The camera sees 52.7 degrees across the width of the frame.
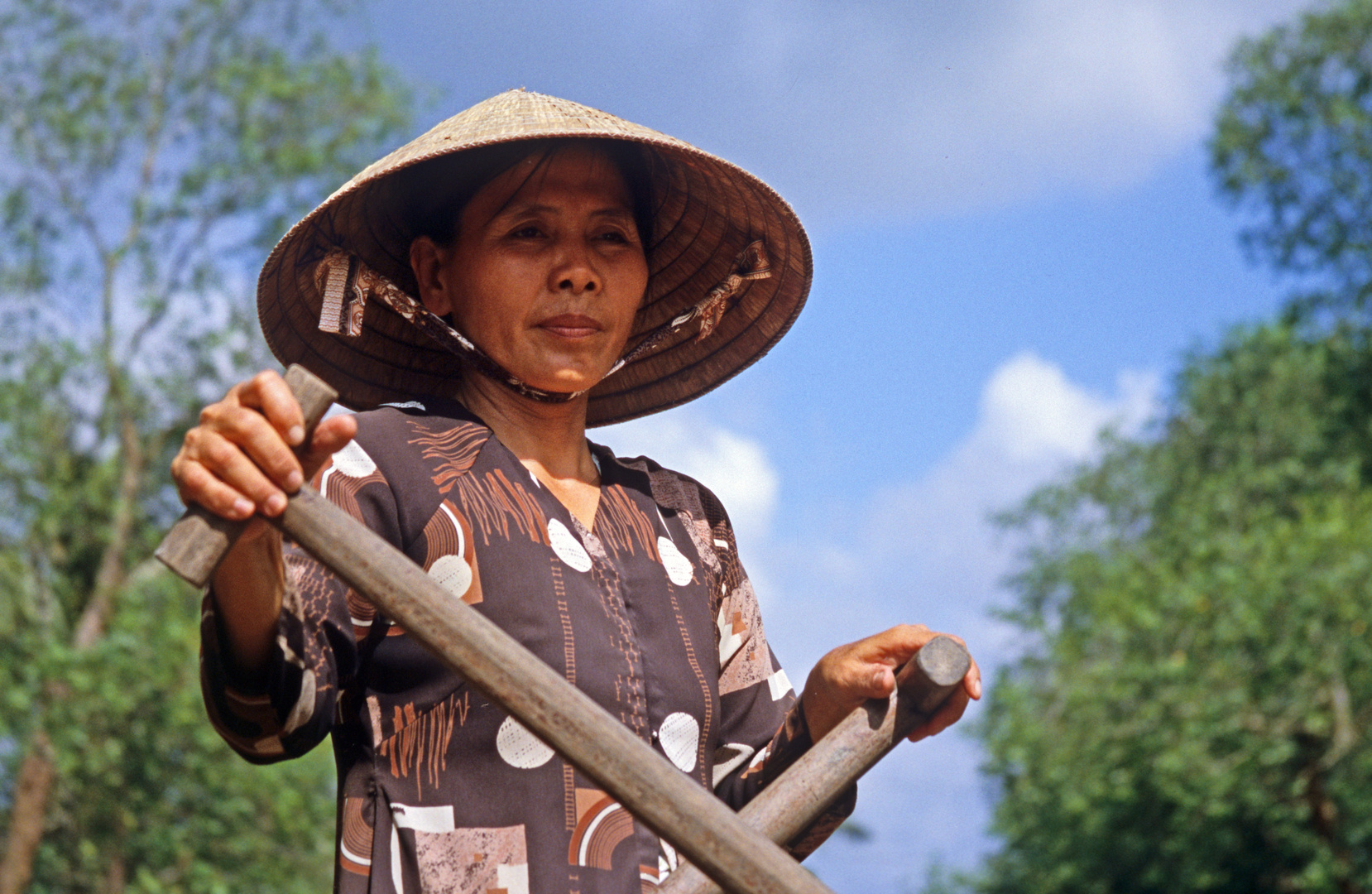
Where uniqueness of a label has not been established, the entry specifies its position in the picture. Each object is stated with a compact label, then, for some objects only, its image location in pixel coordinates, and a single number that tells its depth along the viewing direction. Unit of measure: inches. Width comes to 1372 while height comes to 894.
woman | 60.1
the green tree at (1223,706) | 465.4
